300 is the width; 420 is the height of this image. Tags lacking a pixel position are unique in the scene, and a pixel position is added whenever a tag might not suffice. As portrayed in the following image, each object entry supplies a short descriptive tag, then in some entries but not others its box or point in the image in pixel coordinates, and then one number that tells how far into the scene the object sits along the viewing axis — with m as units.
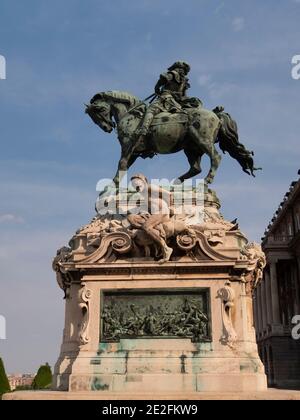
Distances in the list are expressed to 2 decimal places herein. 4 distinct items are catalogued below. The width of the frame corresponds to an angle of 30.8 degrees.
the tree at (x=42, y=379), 31.66
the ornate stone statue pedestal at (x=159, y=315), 12.13
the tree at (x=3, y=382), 21.55
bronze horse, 15.53
